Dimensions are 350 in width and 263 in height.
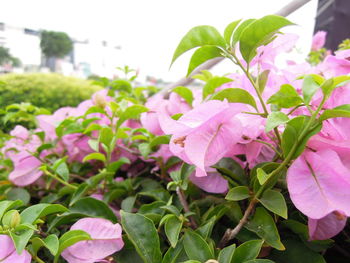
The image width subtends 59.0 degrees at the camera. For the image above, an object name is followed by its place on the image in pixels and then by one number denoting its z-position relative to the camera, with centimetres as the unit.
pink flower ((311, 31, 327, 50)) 94
